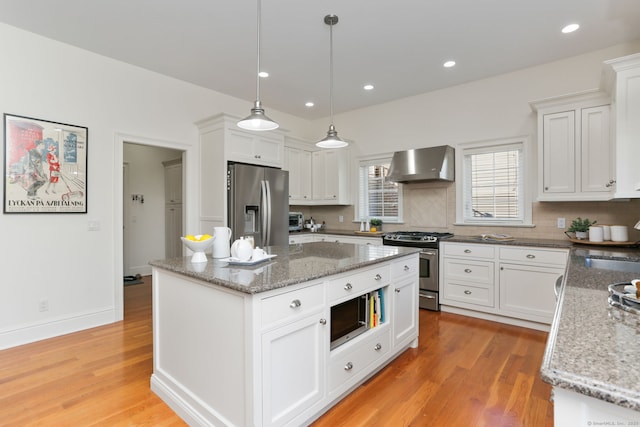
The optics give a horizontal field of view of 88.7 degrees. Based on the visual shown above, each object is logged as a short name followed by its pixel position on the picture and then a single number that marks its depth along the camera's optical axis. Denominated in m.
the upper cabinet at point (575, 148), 3.12
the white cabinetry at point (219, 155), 4.01
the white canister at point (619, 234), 3.04
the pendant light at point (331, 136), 2.83
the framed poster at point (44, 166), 2.96
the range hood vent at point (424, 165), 4.17
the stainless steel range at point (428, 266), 3.99
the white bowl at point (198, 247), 2.12
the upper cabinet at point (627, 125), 2.49
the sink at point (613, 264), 2.37
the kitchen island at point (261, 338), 1.58
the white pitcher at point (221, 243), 2.27
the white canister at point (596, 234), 3.16
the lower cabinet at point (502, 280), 3.30
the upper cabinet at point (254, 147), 4.07
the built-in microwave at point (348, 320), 2.14
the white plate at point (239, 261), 2.08
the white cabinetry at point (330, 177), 5.35
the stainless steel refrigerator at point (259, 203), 4.02
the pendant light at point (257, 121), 2.28
